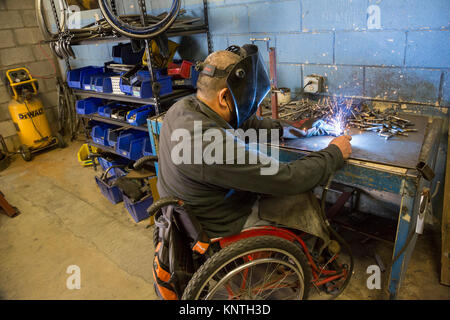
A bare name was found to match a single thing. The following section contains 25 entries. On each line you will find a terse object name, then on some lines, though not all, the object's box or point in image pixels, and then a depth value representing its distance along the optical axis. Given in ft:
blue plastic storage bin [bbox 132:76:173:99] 8.55
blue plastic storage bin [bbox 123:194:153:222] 9.13
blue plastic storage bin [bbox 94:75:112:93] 10.05
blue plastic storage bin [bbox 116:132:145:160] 9.90
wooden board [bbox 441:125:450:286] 6.12
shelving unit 8.77
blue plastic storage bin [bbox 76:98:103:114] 11.78
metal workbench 4.50
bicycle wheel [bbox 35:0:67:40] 10.20
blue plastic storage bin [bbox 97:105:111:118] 10.96
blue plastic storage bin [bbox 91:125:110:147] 11.34
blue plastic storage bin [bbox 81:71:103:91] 10.63
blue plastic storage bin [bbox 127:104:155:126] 9.52
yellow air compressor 14.26
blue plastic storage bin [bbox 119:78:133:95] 9.16
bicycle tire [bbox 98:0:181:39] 7.28
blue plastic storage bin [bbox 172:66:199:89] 9.42
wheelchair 4.15
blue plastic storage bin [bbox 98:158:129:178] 10.82
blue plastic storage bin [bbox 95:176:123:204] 10.22
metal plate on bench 4.79
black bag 4.33
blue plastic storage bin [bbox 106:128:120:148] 10.89
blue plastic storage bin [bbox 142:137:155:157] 9.82
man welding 4.09
